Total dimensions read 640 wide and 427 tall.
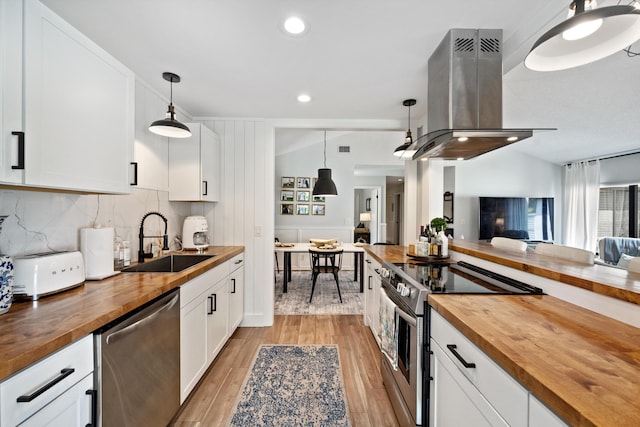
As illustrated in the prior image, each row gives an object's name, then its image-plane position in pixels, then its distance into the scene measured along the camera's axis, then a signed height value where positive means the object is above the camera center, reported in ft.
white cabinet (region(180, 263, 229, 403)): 5.71 -2.73
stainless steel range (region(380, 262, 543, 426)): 4.51 -1.86
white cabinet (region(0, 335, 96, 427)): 2.45 -1.85
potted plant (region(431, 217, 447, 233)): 7.95 -0.25
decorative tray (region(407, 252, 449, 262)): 7.71 -1.24
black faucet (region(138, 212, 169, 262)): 7.25 -0.86
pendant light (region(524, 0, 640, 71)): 2.71 +2.14
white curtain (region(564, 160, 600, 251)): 18.94 +0.97
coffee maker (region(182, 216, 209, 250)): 9.20 -0.63
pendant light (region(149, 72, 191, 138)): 6.38 +2.13
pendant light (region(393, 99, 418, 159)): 8.62 +2.24
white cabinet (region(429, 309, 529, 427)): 2.51 -1.96
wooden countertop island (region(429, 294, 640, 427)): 1.86 -1.31
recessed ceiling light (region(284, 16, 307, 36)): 4.94 +3.62
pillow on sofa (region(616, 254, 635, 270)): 12.22 -2.12
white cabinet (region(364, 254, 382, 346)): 8.30 -2.69
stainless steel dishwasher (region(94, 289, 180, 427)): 3.53 -2.38
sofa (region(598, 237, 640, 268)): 15.43 -1.90
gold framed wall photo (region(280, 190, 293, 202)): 21.44 +1.58
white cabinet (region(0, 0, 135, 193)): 3.37 +1.64
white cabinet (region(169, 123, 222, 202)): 8.93 +1.62
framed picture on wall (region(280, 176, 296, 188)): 21.39 +2.63
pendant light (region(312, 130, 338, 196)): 16.30 +1.84
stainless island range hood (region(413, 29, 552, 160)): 5.29 +2.65
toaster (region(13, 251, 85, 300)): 3.88 -0.95
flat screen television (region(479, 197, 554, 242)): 20.34 -0.07
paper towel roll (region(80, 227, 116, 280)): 5.15 -0.75
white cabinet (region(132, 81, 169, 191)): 7.39 +2.06
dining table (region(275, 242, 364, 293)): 14.32 -1.90
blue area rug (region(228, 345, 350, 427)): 5.68 -4.34
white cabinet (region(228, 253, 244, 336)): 8.84 -2.73
